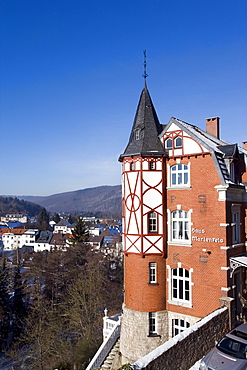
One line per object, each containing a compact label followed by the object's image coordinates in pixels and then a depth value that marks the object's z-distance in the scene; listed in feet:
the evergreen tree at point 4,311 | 116.39
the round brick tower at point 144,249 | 55.72
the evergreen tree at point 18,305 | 123.24
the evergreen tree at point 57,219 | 528.46
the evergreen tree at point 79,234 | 178.50
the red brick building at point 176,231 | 53.26
